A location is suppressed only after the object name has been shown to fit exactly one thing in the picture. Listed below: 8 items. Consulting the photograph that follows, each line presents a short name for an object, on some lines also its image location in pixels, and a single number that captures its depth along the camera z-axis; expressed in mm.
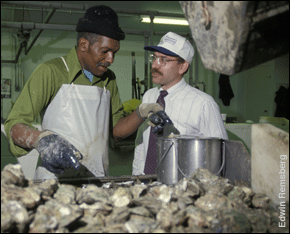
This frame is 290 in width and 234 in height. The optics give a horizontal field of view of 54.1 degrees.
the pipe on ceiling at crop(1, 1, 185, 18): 3541
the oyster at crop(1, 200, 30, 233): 759
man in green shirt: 1646
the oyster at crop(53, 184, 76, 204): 978
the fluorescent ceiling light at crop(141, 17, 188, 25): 5539
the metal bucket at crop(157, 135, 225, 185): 1334
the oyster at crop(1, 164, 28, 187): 901
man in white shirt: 2025
